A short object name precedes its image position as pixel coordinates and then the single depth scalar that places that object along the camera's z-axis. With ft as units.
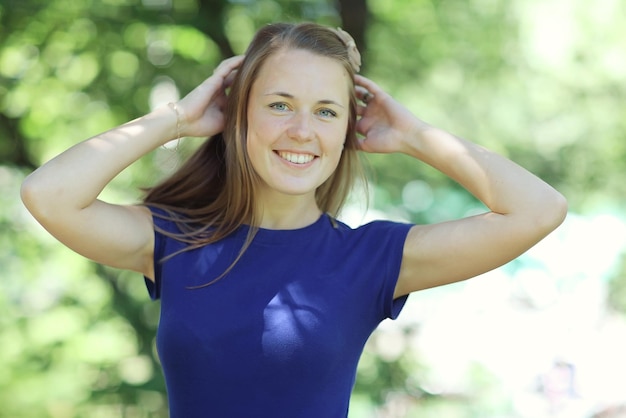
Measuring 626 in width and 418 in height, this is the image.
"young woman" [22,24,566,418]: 13.73
